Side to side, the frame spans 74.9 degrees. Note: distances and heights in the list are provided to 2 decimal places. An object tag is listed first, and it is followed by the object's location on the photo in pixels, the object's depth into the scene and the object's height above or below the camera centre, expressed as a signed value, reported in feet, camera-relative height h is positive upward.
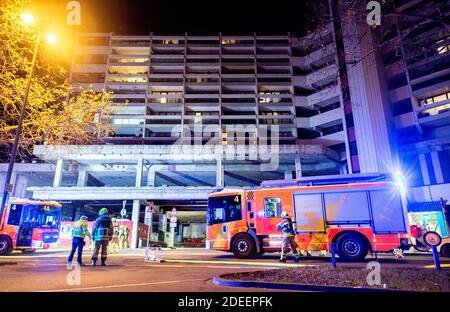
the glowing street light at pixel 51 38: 40.22 +26.28
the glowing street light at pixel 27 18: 35.58 +25.56
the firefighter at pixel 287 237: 35.22 -0.38
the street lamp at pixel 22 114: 38.34 +15.35
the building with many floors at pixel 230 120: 110.11 +52.23
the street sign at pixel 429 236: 35.78 -0.34
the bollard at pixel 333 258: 26.11 -2.11
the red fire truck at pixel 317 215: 36.88 +2.43
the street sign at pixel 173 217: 62.56 +3.55
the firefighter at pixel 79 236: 31.73 -0.15
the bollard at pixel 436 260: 23.11 -2.09
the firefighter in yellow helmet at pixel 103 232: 33.45 +0.27
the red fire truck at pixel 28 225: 52.21 +1.75
